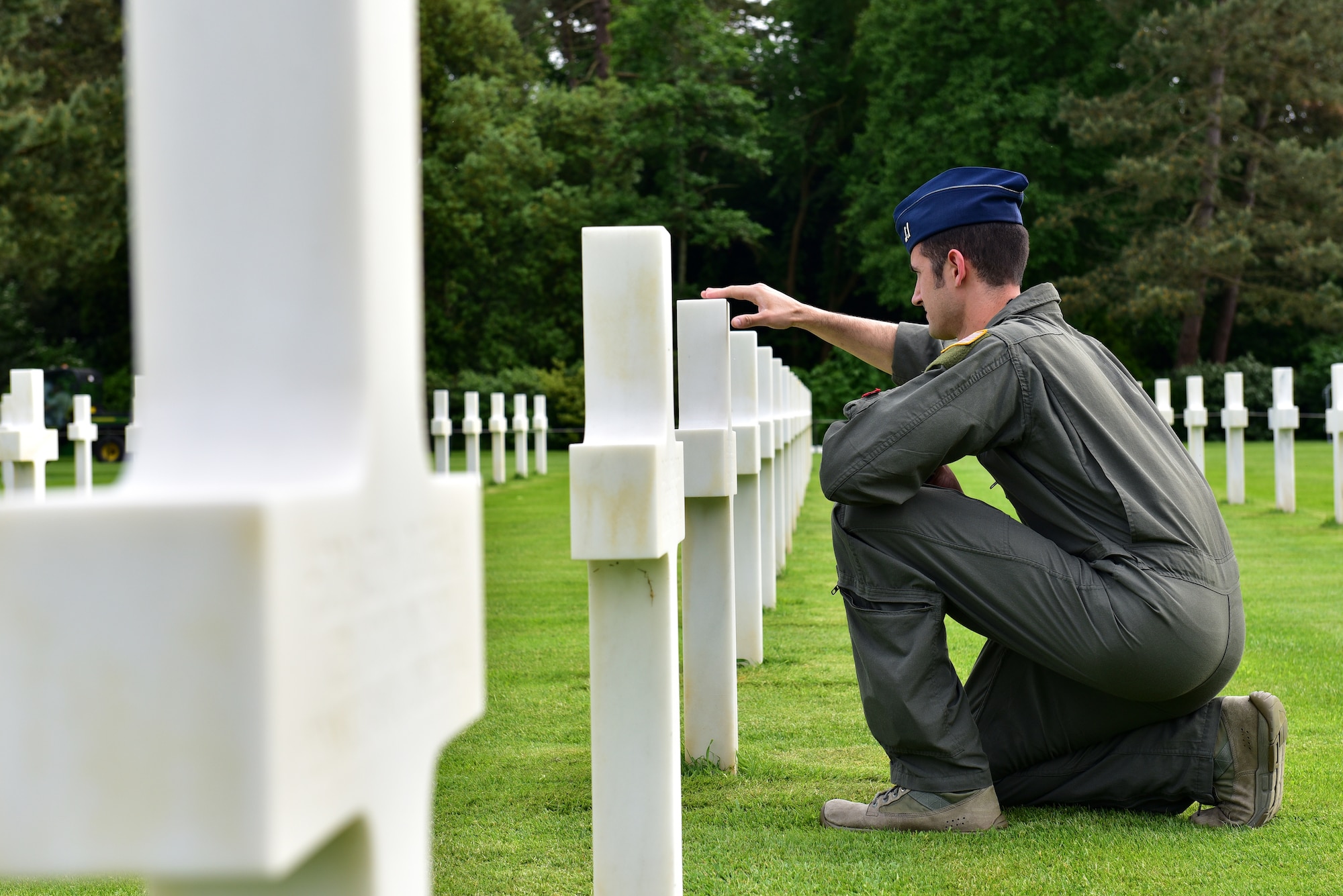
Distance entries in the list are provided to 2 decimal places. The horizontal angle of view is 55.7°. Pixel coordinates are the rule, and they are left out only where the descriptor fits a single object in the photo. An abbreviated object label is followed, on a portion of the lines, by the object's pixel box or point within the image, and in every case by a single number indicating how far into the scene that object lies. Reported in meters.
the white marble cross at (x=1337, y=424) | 9.54
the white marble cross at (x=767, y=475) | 6.01
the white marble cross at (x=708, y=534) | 3.28
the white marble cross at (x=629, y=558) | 1.98
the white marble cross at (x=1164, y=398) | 12.05
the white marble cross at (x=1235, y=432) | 11.39
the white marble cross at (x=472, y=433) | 14.98
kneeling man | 2.78
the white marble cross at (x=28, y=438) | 6.23
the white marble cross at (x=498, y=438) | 14.70
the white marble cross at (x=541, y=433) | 17.48
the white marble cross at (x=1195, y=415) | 12.05
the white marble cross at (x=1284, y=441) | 10.60
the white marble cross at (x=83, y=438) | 10.41
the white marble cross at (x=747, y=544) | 4.56
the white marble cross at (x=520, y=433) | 16.12
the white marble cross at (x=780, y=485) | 7.29
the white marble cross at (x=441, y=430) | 15.18
